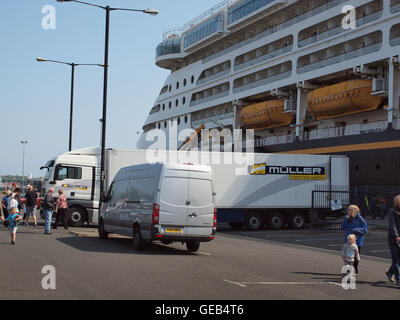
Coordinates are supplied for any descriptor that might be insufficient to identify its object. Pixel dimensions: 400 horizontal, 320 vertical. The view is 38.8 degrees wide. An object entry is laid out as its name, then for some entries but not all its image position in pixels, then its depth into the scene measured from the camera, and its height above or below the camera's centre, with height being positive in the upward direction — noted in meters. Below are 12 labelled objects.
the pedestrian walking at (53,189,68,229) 21.38 -0.68
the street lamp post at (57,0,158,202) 21.28 +4.38
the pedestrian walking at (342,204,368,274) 11.13 -0.56
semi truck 23.09 +0.62
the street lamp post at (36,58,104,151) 33.70 +5.05
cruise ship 32.62 +8.51
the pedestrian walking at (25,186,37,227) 22.22 -0.49
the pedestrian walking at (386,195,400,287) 10.08 -0.67
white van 14.09 -0.33
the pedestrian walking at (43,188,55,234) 18.59 -0.61
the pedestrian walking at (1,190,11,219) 21.70 -0.47
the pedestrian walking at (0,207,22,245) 14.78 -0.86
